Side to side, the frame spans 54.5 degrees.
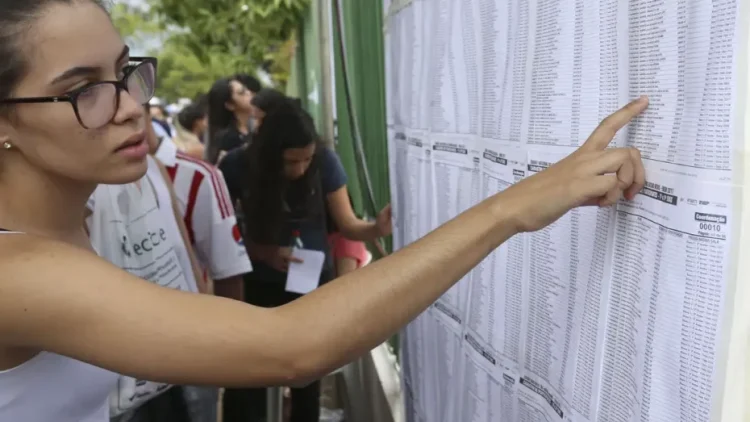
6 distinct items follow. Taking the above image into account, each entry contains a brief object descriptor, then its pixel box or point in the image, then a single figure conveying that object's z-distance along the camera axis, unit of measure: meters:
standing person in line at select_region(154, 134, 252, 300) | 2.00
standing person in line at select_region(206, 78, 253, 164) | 3.90
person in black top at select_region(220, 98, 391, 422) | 2.69
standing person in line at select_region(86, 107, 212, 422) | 1.52
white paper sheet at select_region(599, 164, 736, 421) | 0.65
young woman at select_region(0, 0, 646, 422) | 0.80
